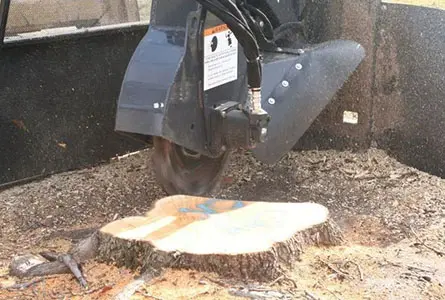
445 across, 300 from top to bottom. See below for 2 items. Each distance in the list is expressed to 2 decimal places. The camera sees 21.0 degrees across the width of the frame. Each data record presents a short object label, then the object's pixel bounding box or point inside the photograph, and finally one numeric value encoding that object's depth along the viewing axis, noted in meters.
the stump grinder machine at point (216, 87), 5.42
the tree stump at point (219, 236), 4.52
